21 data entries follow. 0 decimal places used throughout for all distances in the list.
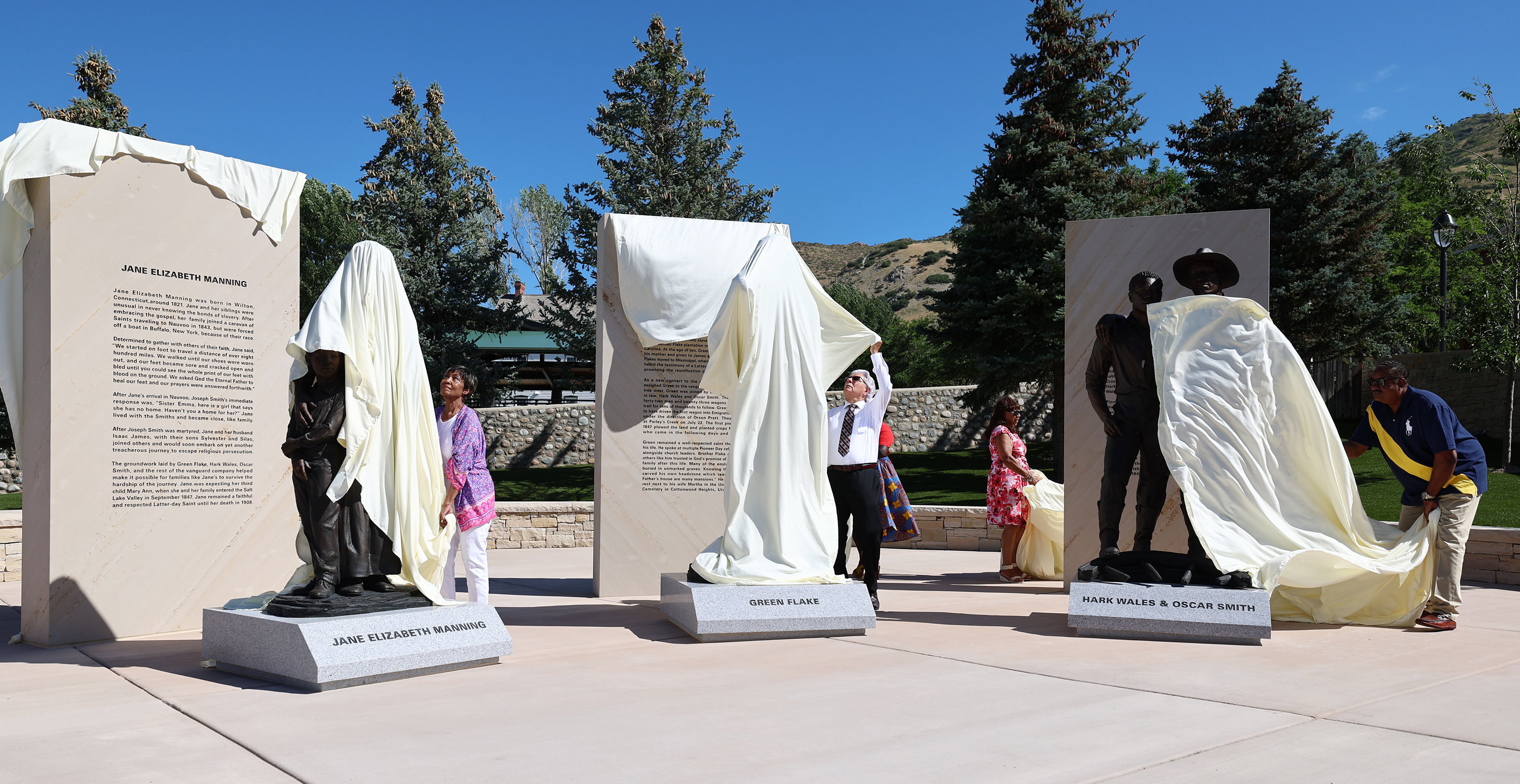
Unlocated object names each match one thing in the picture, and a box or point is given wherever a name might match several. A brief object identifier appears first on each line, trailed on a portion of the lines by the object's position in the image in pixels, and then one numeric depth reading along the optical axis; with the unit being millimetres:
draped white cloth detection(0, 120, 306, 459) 5840
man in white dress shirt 6750
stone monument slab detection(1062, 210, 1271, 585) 7879
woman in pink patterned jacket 6359
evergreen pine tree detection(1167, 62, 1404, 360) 20562
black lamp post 18062
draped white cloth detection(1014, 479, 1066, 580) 8875
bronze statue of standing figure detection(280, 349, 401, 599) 4879
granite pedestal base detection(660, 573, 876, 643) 5723
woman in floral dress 8844
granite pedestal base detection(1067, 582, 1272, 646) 5641
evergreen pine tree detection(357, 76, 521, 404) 24172
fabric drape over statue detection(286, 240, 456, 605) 4934
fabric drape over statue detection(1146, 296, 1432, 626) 6215
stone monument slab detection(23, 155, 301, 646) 5953
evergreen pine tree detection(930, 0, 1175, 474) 17016
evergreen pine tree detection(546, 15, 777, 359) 23562
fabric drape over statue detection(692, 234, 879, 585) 6055
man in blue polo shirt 6168
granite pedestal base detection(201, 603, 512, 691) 4500
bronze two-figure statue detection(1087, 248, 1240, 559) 6402
